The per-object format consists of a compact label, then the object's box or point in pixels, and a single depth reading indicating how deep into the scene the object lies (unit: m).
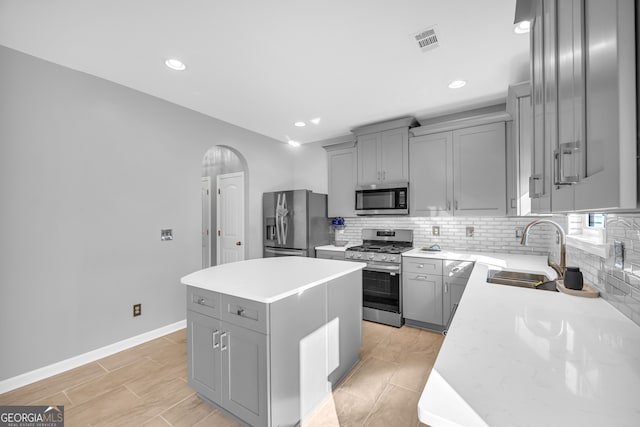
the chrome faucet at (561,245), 1.81
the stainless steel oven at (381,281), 3.26
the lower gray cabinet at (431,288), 2.93
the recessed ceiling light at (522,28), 1.79
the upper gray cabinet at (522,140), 2.24
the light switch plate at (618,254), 1.16
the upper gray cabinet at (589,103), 0.41
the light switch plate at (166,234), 3.07
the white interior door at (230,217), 4.26
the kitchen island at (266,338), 1.51
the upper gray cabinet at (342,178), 4.00
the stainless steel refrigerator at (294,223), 3.93
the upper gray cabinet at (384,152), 3.54
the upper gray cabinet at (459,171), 2.97
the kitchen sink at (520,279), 1.73
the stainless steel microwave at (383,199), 3.53
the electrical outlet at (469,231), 3.42
